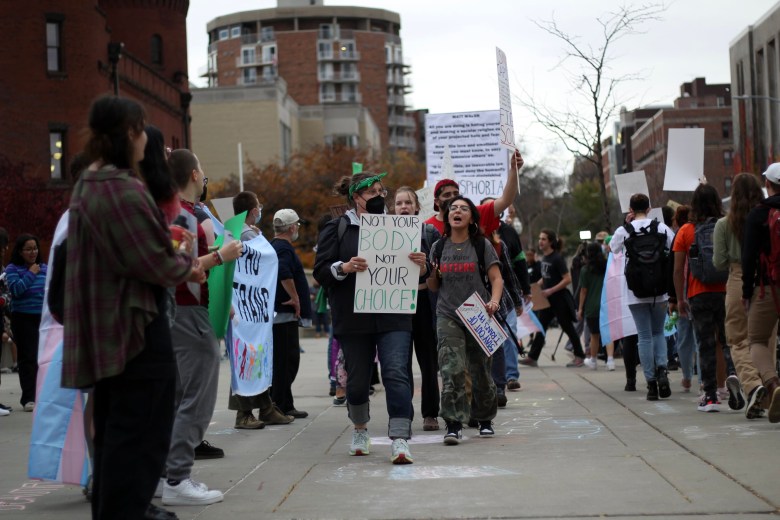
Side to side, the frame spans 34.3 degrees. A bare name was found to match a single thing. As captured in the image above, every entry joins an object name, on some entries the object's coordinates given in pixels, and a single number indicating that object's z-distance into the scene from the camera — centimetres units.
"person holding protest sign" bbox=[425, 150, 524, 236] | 1011
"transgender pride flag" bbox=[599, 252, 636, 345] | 1377
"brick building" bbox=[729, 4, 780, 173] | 6619
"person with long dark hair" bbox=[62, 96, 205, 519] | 498
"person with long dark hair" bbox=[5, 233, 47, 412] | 1348
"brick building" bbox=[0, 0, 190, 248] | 4275
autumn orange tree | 6431
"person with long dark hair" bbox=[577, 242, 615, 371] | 1828
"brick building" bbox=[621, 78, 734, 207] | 10105
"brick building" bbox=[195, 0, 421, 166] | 13162
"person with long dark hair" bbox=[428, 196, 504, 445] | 918
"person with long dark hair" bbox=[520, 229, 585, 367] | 1862
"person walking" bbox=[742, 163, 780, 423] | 930
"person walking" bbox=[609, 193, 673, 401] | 1223
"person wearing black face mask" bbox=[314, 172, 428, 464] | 820
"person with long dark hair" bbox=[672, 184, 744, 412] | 1092
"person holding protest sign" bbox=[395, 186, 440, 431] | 1014
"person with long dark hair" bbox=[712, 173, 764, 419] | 984
